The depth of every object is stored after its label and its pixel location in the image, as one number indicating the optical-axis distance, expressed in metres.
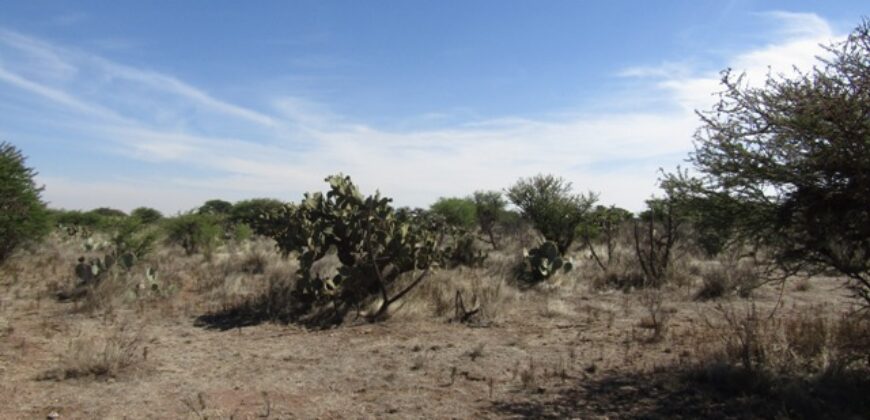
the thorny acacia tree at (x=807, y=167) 4.89
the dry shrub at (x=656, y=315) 7.85
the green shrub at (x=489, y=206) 29.09
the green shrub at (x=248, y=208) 30.59
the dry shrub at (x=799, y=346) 5.88
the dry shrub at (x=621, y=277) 12.73
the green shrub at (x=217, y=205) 44.09
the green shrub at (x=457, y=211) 28.06
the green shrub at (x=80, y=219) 29.20
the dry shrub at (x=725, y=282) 11.06
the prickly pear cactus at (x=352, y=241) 9.84
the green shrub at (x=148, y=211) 34.75
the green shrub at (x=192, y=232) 19.64
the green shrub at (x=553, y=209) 18.64
